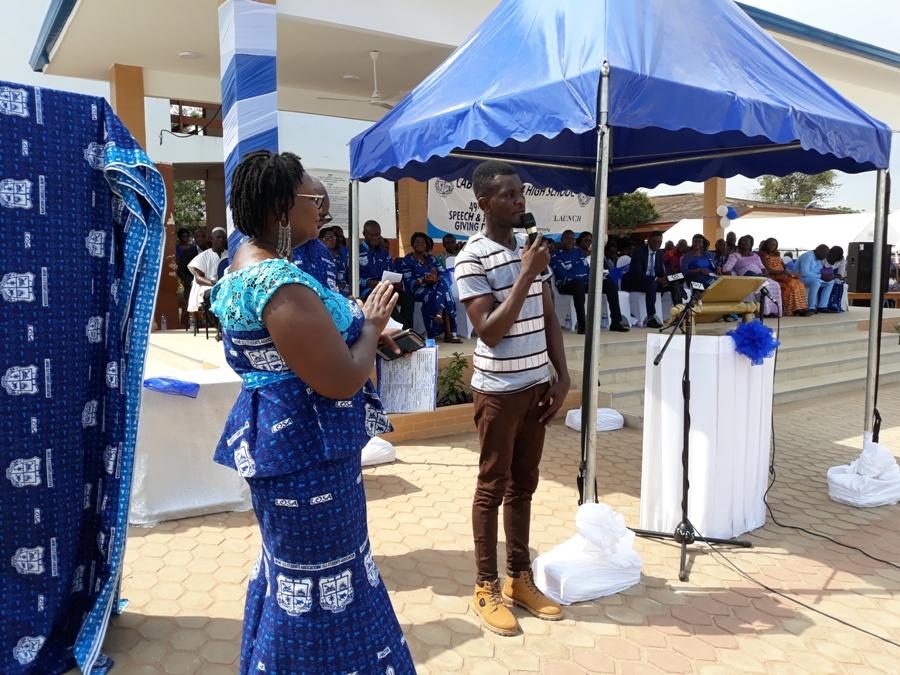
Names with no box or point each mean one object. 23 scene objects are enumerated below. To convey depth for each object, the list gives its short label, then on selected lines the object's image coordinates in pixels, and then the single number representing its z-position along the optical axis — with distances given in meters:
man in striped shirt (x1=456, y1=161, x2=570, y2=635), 2.77
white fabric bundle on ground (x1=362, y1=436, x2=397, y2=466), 5.30
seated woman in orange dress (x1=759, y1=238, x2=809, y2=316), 12.07
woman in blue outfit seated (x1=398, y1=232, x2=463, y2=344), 8.79
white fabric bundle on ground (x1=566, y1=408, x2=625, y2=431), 6.50
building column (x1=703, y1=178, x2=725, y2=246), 14.77
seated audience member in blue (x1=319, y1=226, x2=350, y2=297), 8.32
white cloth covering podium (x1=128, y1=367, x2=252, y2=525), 4.02
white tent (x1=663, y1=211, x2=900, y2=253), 20.58
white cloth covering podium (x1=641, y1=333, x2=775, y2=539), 3.74
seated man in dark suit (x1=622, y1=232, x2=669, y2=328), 10.75
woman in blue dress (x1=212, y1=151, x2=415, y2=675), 1.66
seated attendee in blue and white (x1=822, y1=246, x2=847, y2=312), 13.05
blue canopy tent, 3.29
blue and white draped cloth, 2.40
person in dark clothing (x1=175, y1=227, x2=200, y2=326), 10.59
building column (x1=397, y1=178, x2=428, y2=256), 11.15
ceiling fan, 8.73
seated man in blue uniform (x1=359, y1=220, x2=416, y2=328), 8.42
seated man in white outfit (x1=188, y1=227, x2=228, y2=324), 9.16
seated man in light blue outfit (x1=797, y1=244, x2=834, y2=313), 12.73
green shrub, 6.61
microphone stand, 3.64
